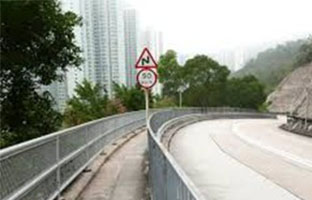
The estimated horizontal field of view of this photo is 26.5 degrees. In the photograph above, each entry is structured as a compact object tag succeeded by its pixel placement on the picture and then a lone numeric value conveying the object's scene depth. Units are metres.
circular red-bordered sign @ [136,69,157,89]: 18.73
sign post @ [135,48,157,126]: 18.67
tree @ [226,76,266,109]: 107.50
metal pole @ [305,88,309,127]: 35.14
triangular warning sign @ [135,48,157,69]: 18.66
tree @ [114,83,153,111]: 49.22
